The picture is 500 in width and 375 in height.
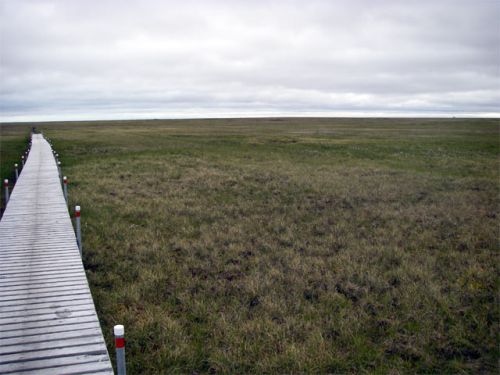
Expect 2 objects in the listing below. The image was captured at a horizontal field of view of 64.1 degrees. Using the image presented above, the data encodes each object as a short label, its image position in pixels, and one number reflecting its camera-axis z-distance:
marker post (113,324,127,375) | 4.53
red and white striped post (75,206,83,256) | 10.40
